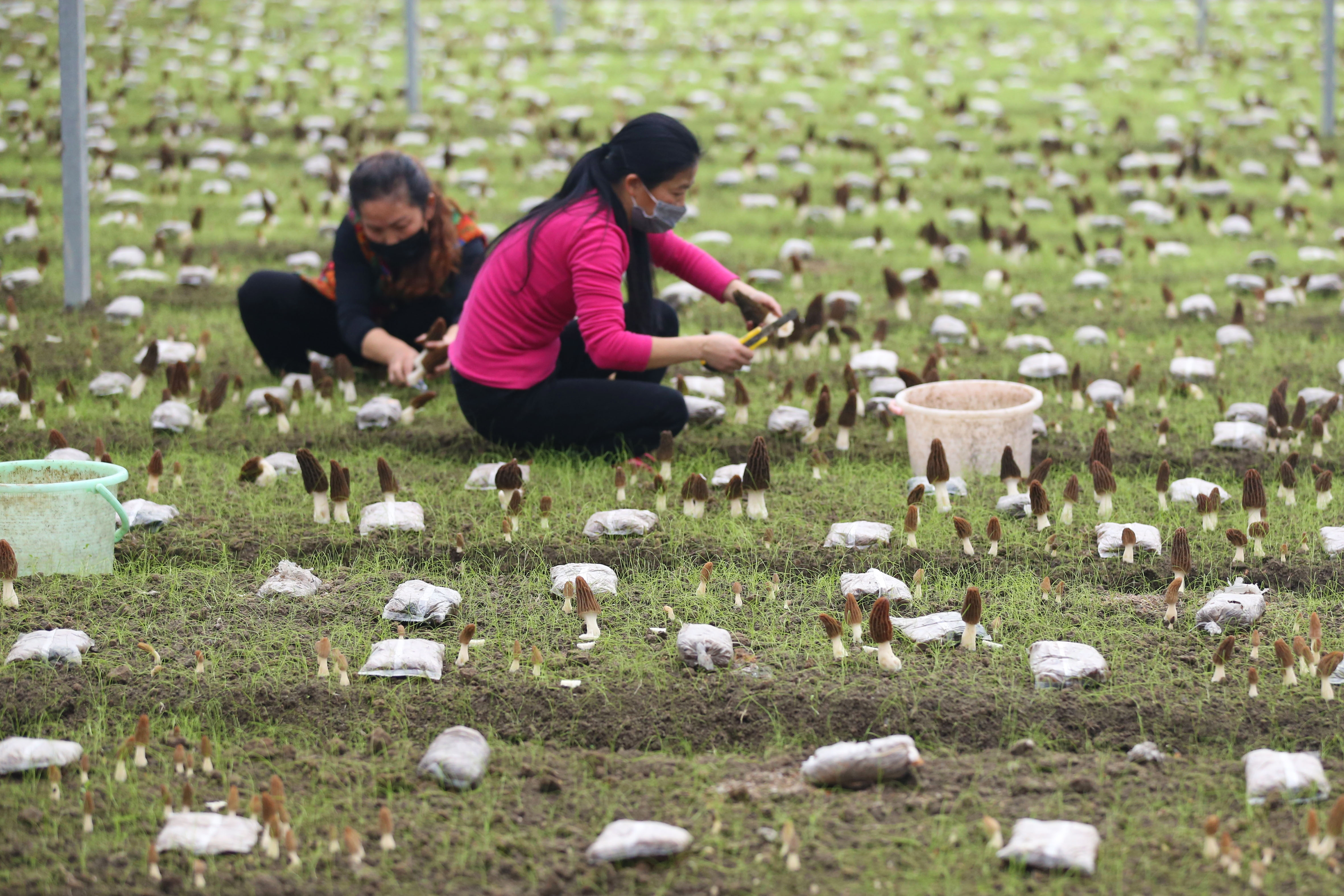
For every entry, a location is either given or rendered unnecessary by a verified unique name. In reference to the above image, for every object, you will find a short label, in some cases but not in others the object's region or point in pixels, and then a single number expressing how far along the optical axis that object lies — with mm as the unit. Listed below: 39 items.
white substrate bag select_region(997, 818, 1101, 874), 5977
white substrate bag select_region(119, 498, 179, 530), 10000
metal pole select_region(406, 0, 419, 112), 24984
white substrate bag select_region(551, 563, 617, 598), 8937
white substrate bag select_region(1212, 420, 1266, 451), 11594
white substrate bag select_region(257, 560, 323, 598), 8945
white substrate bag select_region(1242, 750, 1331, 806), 6465
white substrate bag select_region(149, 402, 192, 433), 12242
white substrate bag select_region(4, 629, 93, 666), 7910
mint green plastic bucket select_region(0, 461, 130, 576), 8906
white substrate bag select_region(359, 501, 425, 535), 10016
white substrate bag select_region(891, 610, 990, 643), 8156
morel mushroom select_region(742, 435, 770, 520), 9969
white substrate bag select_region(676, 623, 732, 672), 7918
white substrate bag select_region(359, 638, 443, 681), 7777
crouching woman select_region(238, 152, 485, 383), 12453
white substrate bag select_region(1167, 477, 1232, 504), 10383
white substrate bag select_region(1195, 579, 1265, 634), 8305
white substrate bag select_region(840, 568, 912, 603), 8656
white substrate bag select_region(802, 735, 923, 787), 6684
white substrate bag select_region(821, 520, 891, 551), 9656
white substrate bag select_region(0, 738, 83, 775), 6809
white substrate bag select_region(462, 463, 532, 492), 10969
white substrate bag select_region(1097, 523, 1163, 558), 9391
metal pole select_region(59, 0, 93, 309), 15477
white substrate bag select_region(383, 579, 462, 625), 8508
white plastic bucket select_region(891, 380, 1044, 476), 10758
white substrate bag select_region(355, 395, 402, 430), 12469
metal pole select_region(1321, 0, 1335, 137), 23281
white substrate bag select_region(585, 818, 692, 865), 6062
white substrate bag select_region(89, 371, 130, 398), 13195
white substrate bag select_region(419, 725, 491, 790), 6742
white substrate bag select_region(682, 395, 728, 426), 12500
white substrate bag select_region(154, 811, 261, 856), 6160
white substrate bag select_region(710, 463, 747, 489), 10914
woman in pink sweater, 10578
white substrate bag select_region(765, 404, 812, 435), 12234
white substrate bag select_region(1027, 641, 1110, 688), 7625
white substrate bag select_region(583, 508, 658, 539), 9914
